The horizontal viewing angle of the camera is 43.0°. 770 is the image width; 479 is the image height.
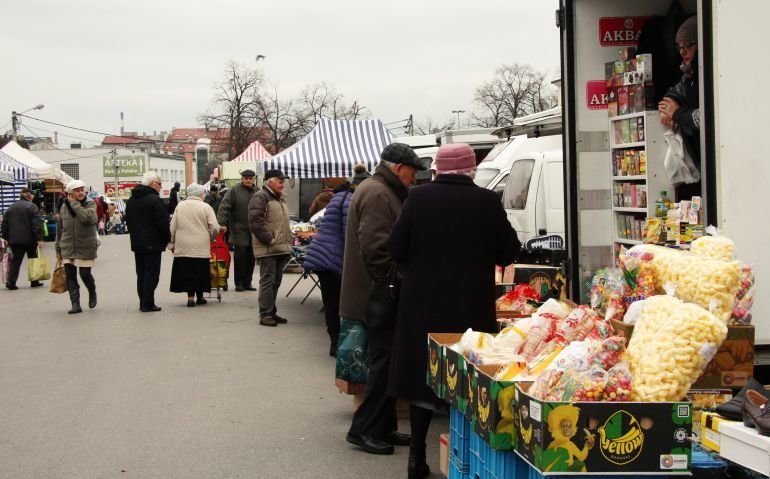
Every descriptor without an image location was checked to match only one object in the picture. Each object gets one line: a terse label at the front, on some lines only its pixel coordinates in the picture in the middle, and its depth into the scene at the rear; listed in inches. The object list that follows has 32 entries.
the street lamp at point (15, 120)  2297.0
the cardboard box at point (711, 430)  161.0
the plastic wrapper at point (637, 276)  195.9
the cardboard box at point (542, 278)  302.1
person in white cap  552.7
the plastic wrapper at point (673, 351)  155.6
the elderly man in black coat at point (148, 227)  548.4
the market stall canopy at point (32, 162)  1261.1
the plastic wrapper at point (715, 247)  187.3
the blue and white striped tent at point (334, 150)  711.1
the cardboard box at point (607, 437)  141.3
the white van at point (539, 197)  522.0
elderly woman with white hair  571.2
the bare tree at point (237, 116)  2502.5
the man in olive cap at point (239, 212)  650.8
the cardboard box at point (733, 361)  188.9
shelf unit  279.6
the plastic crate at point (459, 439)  183.6
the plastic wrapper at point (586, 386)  148.6
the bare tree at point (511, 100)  2363.4
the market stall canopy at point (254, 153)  1561.3
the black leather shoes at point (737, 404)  159.8
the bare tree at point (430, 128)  2599.4
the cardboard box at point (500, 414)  156.6
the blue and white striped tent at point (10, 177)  1097.3
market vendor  262.8
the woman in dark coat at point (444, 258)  219.1
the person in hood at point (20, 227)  739.4
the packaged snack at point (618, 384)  150.7
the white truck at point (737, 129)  199.2
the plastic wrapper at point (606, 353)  159.8
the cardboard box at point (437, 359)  195.0
